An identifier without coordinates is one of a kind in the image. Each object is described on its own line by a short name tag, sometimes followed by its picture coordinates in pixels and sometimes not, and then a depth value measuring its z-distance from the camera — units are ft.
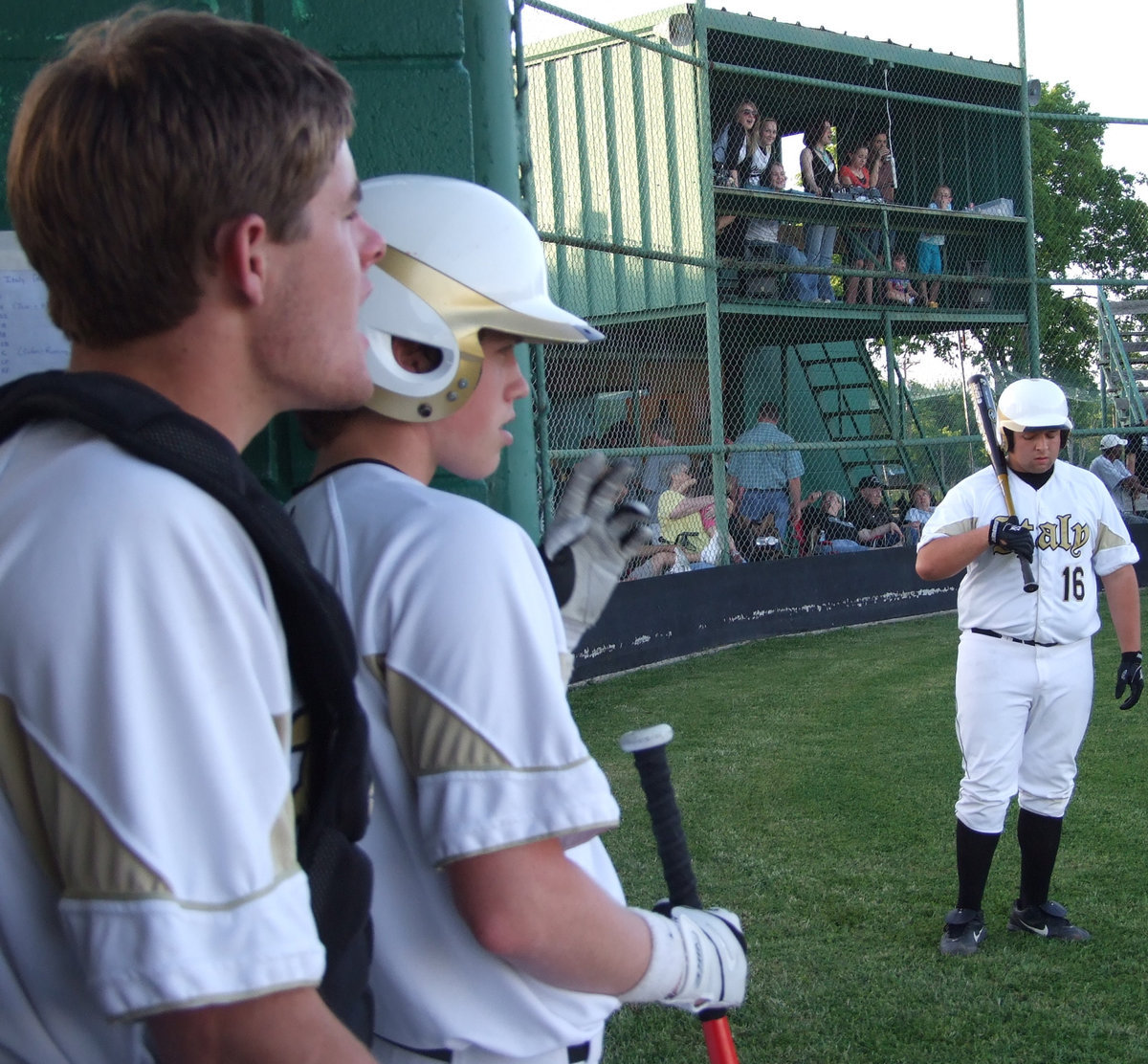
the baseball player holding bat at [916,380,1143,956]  16.07
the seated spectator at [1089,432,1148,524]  52.85
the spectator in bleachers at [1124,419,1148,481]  54.29
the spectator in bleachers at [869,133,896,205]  55.01
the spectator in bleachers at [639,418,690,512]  37.24
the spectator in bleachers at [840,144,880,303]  52.03
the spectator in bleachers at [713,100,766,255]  45.91
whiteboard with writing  7.48
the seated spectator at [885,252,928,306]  52.70
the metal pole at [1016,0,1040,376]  51.29
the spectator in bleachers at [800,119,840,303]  49.88
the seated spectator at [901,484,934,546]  47.91
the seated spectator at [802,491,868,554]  44.09
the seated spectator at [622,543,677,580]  35.95
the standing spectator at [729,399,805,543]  41.01
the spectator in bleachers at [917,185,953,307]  54.13
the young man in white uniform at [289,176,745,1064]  4.38
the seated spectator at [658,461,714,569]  37.17
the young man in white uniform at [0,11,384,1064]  3.11
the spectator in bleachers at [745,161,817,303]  47.19
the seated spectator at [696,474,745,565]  38.99
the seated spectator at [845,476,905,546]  46.78
